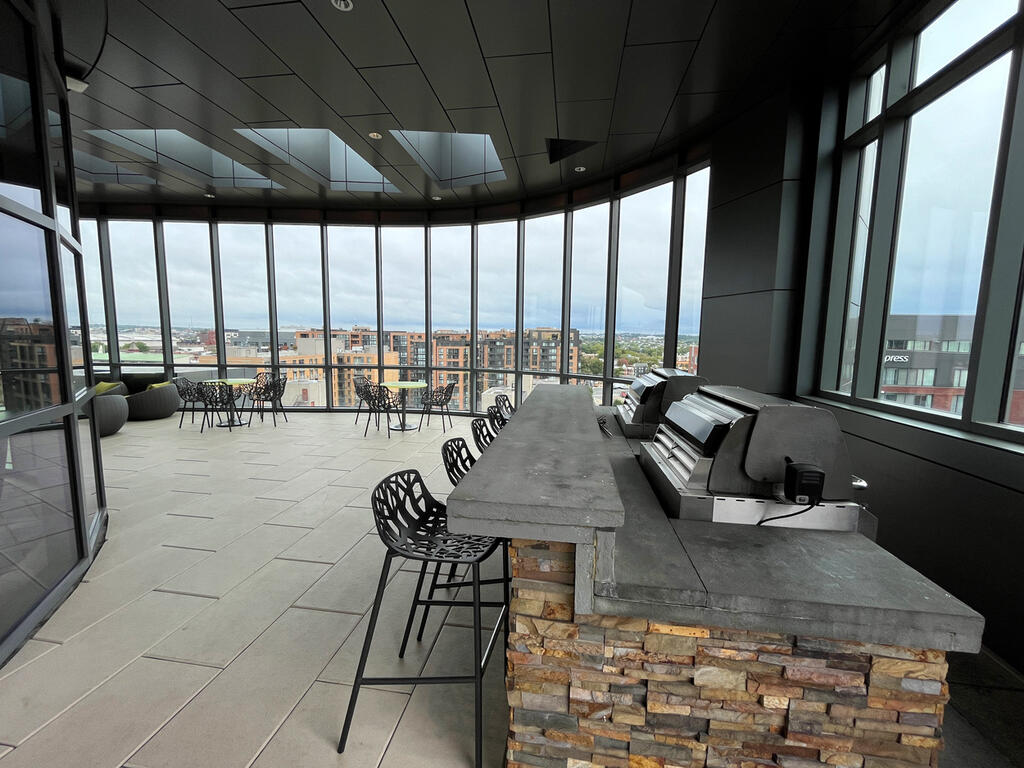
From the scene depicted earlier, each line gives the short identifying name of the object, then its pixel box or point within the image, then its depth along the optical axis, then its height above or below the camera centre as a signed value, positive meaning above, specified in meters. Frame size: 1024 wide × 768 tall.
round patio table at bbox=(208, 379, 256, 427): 7.18 -1.34
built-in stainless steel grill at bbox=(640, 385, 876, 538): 1.61 -0.46
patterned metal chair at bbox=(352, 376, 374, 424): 6.82 -0.89
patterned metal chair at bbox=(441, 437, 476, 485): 2.21 -0.62
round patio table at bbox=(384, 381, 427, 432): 6.86 -0.86
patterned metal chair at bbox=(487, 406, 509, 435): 3.53 -0.67
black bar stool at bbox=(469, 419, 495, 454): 3.17 -0.70
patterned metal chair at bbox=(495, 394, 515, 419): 3.99 -0.61
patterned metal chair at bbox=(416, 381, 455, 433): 7.10 -1.02
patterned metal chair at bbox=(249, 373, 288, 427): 7.33 -1.01
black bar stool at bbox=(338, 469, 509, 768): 1.59 -0.79
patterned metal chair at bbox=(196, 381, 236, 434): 6.88 -1.06
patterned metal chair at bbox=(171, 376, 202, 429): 6.97 -0.95
